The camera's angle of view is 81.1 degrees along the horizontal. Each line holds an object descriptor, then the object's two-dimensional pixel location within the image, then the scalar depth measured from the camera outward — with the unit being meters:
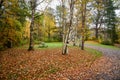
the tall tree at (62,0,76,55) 7.20
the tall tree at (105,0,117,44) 20.45
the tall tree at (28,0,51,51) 8.00
